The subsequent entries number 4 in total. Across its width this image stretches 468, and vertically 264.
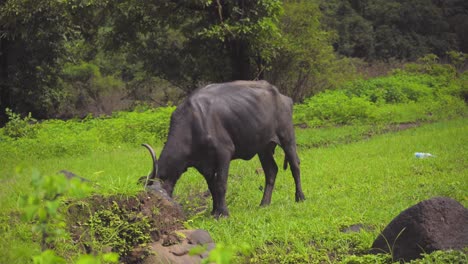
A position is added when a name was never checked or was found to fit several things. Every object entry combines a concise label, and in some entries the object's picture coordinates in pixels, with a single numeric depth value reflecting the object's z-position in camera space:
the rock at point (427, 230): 11.03
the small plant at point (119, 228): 11.87
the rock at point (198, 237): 12.33
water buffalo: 16.53
